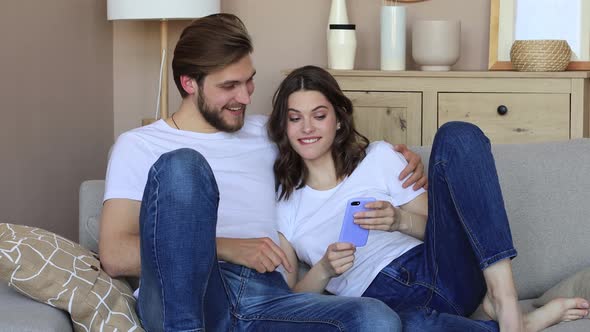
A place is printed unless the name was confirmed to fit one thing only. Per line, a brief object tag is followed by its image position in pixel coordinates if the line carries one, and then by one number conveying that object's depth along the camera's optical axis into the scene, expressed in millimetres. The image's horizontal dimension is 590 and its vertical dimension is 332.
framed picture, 3807
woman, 2010
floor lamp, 3596
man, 1812
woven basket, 3572
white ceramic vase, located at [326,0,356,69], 3744
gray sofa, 2393
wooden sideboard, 3539
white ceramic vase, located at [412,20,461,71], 3725
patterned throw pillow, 1870
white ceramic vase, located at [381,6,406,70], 3750
